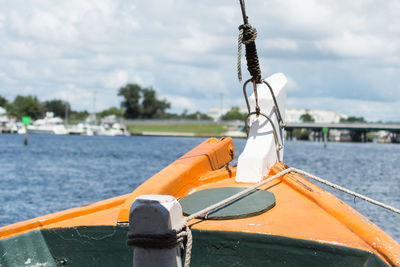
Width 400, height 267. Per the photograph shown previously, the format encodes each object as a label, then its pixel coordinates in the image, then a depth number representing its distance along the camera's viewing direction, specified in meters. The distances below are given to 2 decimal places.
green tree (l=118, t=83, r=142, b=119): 136.62
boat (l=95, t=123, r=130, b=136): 113.94
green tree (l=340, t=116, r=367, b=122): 167.12
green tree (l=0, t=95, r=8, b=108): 146.68
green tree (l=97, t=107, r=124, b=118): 166.00
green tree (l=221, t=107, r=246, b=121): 150.57
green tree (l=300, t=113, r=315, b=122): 166.00
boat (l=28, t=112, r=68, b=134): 104.50
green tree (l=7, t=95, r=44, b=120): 124.94
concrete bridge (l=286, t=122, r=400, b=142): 104.94
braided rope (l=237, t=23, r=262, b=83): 4.22
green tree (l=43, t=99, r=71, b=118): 143.75
